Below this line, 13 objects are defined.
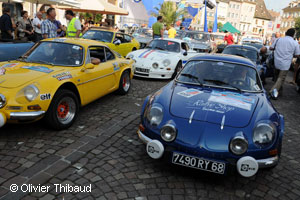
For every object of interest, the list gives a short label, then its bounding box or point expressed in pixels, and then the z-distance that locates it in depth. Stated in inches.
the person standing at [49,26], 299.9
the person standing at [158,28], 498.0
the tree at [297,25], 2118.6
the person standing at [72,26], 330.6
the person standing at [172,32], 516.2
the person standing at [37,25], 367.9
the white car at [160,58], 343.6
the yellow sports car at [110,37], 387.7
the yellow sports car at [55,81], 145.2
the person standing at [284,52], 302.9
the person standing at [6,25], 314.5
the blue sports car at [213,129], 118.1
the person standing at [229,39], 652.1
